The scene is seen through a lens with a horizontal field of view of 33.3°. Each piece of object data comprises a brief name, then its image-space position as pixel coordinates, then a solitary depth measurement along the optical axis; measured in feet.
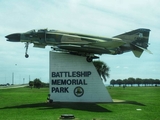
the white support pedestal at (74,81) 98.94
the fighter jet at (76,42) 99.30
